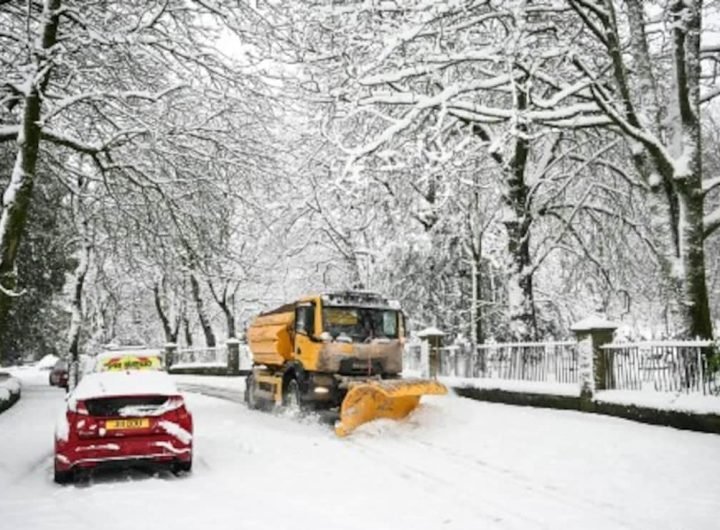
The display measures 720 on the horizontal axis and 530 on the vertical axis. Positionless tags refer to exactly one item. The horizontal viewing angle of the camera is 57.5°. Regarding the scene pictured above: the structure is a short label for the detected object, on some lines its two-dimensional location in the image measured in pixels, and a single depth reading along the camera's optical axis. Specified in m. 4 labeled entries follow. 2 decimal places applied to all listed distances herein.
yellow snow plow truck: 11.77
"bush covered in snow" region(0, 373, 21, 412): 16.27
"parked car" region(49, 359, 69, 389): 29.42
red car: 7.80
